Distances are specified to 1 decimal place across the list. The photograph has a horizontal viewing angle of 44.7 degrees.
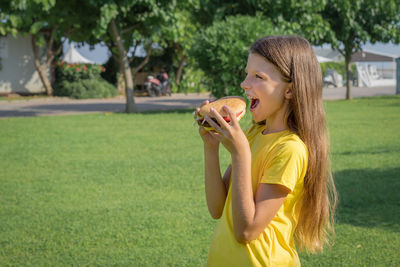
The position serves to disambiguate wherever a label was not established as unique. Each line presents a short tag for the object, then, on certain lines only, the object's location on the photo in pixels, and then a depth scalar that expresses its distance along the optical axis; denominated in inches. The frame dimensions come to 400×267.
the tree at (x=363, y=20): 861.2
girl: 71.0
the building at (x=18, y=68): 1092.5
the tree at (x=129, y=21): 593.3
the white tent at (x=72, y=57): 1231.6
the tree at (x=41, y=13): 572.6
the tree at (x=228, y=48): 586.2
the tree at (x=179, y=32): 643.5
